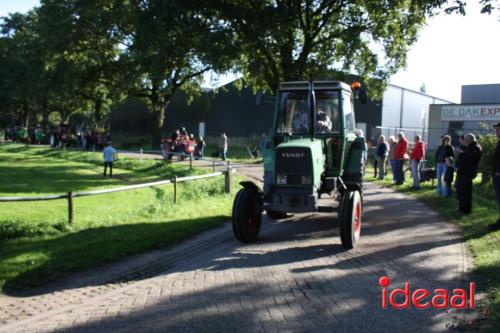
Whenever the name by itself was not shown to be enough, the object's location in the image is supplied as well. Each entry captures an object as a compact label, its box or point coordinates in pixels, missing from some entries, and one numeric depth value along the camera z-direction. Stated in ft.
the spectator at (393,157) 59.06
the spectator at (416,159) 53.36
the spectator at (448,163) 46.14
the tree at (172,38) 63.77
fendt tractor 28.09
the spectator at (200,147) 99.35
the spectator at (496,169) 32.46
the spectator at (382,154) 63.77
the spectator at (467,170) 37.11
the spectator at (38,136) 166.20
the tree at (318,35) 69.15
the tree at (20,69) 127.34
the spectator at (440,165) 47.76
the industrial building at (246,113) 129.29
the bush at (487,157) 57.31
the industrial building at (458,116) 115.85
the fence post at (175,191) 41.28
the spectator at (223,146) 95.32
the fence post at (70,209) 31.86
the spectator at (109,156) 73.34
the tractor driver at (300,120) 31.89
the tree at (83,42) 106.52
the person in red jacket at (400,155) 57.21
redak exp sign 115.96
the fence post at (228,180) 48.85
